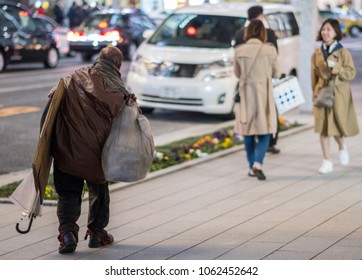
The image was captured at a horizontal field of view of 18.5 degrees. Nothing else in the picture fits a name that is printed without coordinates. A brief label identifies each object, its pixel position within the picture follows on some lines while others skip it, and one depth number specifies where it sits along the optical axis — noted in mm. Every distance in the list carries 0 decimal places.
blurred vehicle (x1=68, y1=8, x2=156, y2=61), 32094
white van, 17047
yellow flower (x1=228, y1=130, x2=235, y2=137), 14389
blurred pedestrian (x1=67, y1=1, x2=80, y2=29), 41344
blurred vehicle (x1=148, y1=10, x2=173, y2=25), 43347
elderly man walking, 7742
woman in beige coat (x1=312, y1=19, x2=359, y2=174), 11461
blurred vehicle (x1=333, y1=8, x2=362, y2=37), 60219
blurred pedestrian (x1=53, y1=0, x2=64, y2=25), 44056
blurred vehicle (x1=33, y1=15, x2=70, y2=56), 33728
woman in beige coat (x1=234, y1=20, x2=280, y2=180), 11258
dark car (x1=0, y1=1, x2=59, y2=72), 26984
